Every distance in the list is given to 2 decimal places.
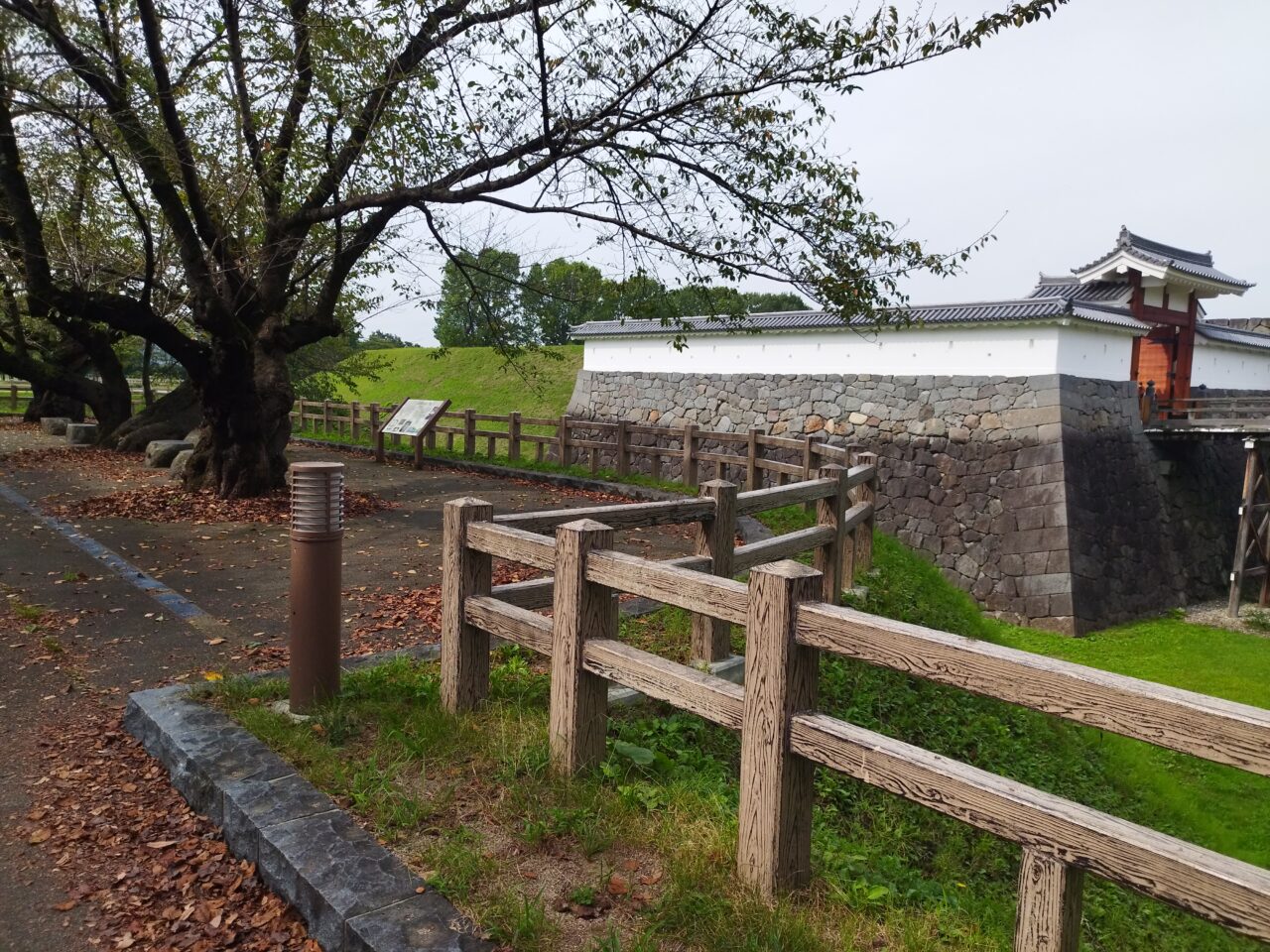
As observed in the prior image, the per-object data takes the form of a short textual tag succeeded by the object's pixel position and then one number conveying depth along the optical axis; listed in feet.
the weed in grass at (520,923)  8.01
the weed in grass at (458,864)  8.79
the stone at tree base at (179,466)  43.88
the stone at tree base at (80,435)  63.36
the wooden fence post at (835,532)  21.97
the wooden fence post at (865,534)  27.35
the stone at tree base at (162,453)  48.71
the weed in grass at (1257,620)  57.96
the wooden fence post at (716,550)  16.02
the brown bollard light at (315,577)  12.78
